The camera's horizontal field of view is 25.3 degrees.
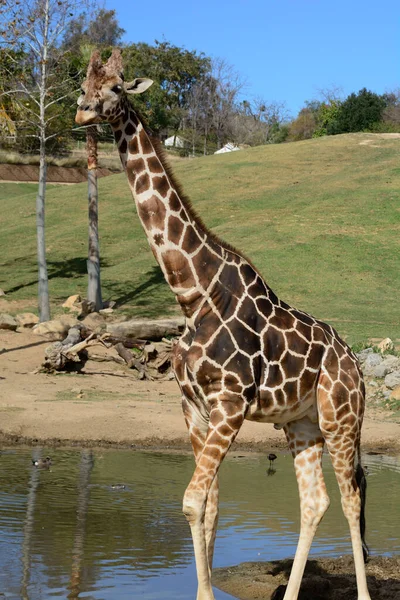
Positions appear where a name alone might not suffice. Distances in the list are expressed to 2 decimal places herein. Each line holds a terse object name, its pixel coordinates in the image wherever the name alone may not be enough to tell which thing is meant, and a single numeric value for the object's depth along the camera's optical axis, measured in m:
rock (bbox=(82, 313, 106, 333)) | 24.01
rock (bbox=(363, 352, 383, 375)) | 19.59
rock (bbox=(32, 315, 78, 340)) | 22.07
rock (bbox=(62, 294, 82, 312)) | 26.50
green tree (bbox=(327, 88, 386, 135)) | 64.06
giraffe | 6.81
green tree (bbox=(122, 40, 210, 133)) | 72.94
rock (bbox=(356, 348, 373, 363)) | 20.31
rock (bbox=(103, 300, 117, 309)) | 27.22
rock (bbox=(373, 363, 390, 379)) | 19.36
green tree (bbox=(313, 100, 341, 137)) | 68.45
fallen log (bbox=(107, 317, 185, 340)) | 21.45
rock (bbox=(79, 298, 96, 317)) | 25.64
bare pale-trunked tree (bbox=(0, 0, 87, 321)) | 22.94
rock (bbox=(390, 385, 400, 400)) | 18.31
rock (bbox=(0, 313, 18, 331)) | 22.92
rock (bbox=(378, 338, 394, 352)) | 21.19
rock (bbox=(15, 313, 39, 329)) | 23.80
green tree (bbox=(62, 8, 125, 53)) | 86.89
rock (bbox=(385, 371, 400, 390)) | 18.80
